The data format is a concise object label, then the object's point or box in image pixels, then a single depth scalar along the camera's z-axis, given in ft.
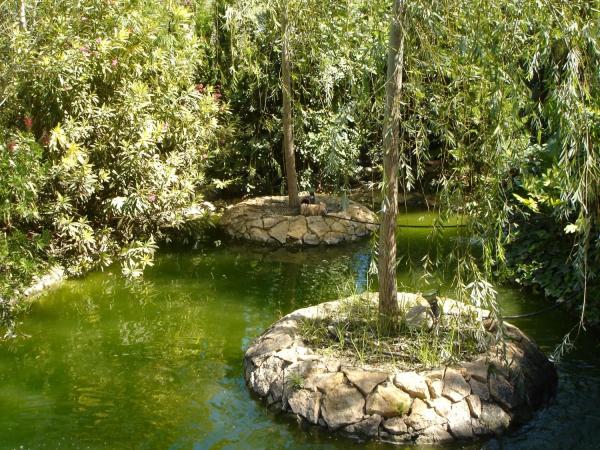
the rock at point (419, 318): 18.62
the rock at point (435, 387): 15.96
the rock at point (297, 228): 33.40
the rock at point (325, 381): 16.40
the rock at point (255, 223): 34.35
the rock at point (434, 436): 15.51
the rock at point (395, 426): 15.57
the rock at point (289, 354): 17.53
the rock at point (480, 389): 16.17
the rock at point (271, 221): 34.19
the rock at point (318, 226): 33.42
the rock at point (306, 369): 16.87
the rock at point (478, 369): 16.48
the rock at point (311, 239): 33.14
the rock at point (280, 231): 33.50
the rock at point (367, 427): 15.66
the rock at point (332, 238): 33.17
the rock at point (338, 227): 33.76
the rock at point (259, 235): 33.76
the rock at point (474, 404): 15.92
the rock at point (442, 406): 15.75
